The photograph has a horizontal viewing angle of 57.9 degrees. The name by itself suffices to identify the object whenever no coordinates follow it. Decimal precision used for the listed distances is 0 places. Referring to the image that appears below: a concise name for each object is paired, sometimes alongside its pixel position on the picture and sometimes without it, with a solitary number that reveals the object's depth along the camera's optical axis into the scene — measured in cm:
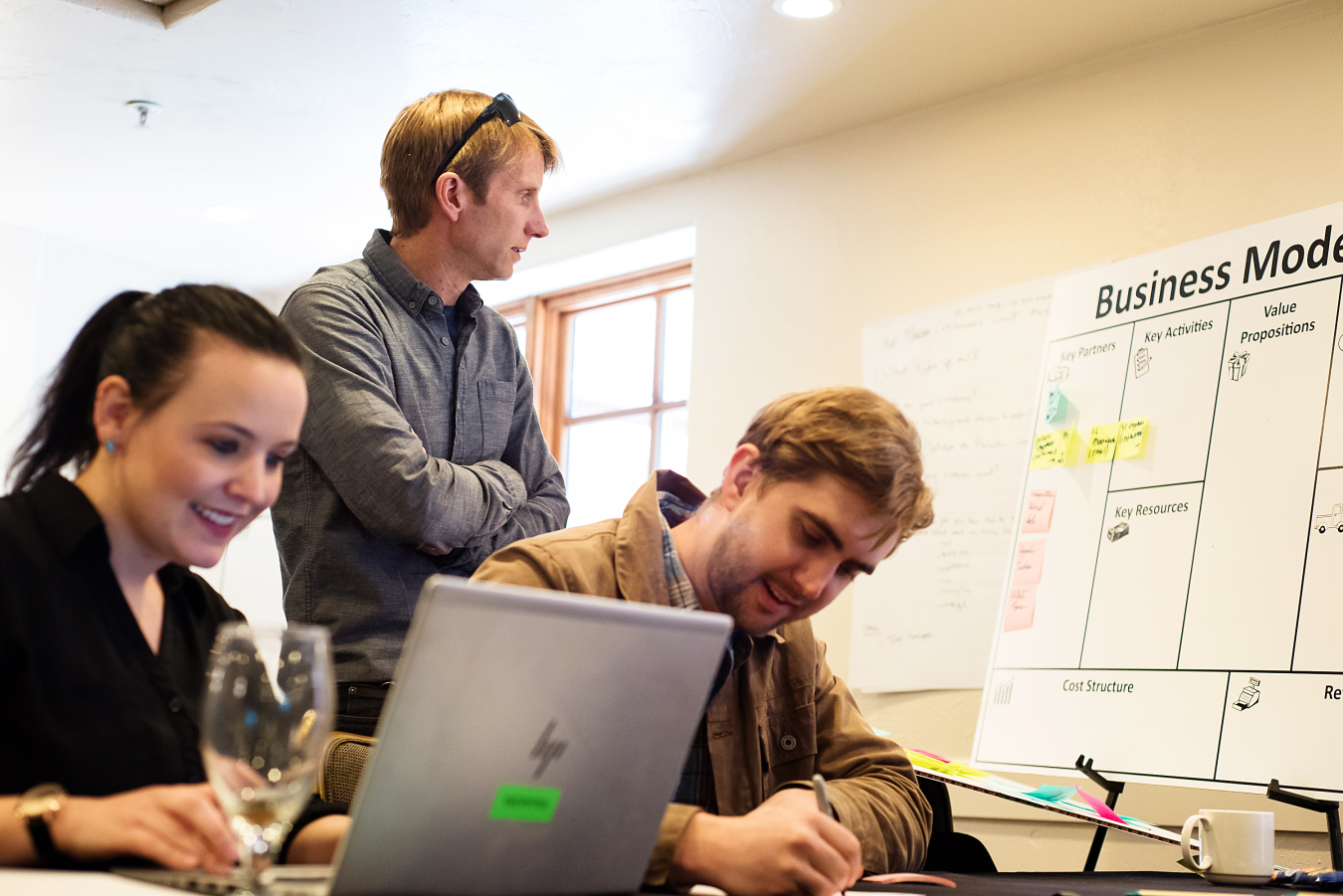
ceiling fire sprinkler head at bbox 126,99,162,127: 376
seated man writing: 135
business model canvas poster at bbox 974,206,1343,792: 229
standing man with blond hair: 168
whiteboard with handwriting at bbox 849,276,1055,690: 340
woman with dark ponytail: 96
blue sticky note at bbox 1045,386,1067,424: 287
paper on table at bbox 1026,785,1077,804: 202
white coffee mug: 155
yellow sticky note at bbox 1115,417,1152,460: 267
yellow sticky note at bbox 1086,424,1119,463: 273
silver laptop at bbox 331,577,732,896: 71
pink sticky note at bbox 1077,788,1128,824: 192
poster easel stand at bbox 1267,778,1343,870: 205
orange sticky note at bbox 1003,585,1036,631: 278
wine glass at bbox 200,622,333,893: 74
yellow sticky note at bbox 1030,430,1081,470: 282
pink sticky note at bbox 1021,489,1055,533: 282
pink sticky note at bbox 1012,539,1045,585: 280
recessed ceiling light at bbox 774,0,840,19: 310
